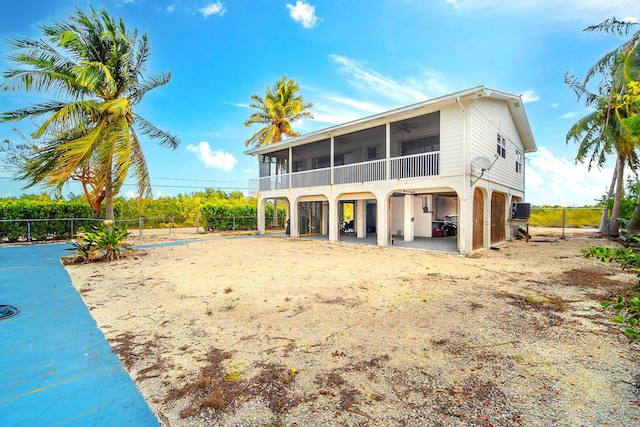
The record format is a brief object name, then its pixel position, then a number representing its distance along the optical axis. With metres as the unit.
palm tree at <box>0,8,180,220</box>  8.38
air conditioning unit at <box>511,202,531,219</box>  13.53
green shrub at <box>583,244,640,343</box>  1.63
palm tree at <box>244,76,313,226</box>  21.61
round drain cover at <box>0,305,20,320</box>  4.30
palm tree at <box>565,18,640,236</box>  9.87
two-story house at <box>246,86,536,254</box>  10.34
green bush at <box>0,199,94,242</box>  13.52
